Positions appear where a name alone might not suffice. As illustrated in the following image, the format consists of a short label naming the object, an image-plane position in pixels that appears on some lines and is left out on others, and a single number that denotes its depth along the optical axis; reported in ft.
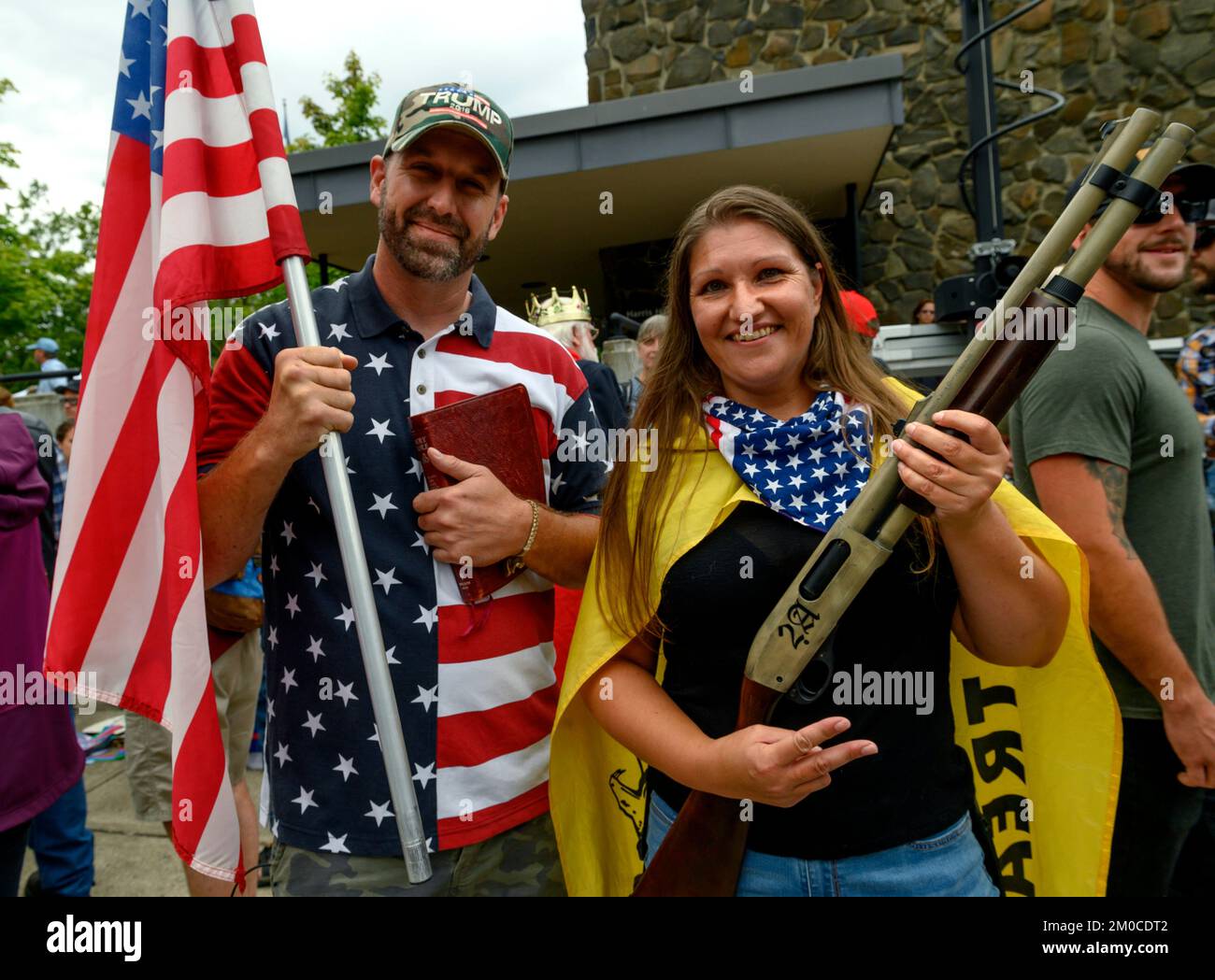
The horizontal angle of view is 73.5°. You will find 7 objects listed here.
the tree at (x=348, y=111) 70.95
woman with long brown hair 5.41
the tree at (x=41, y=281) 50.34
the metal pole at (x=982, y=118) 16.61
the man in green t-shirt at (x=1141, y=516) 7.41
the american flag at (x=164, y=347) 6.05
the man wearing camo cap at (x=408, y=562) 6.19
